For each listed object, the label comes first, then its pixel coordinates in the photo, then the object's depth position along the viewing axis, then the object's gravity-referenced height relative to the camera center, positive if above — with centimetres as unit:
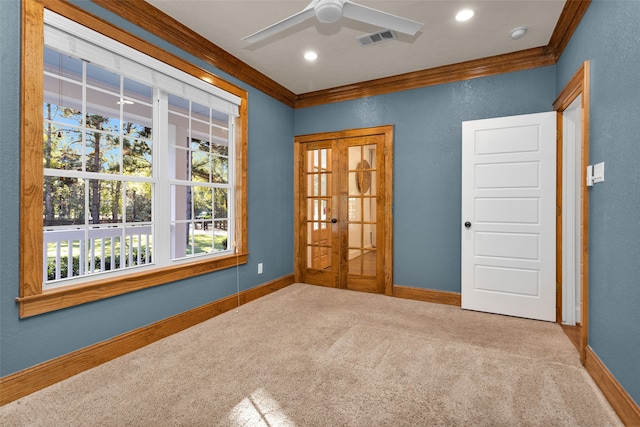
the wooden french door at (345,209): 408 +1
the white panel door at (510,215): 309 -5
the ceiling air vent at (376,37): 288 +164
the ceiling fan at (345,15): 189 +124
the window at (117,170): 196 +42
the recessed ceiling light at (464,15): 259 +166
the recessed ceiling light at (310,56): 331 +167
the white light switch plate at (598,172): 198 +25
